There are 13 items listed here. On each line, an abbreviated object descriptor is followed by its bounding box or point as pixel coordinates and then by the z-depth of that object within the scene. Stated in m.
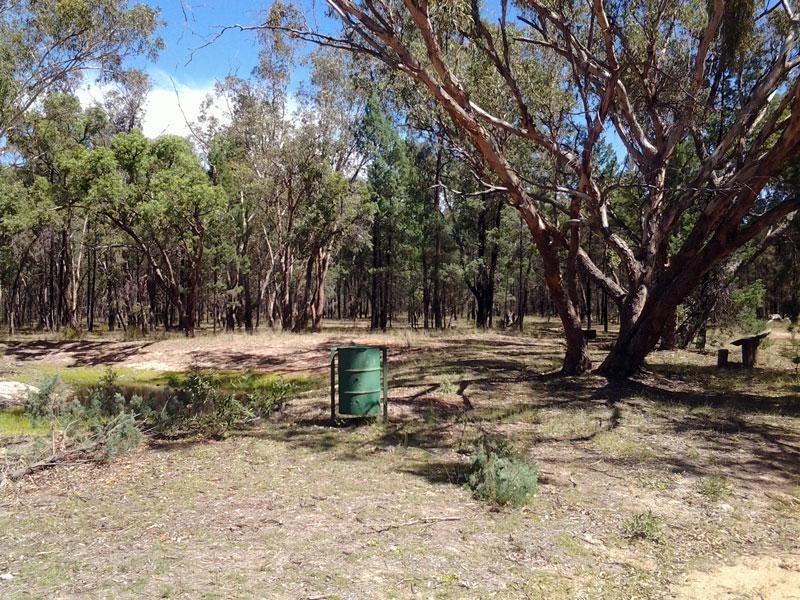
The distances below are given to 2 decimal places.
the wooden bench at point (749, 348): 15.15
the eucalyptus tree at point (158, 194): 23.06
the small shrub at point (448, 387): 11.30
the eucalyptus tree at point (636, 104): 10.10
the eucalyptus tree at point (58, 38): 17.34
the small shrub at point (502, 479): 5.48
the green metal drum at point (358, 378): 8.36
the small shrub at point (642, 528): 4.83
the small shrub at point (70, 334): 25.98
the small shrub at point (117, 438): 6.76
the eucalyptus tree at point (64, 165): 23.31
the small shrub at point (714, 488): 5.83
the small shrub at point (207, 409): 8.45
